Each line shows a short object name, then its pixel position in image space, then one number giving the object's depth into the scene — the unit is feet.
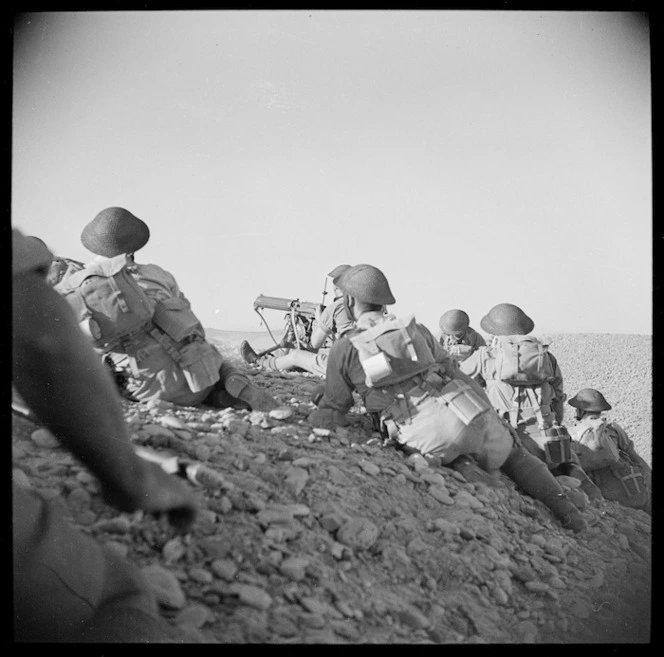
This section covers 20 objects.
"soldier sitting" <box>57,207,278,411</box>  14.56
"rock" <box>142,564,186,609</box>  7.28
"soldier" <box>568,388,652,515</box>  20.73
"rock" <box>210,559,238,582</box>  8.09
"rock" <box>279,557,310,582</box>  8.66
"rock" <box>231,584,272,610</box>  7.85
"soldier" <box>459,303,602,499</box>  20.81
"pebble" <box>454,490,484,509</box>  12.94
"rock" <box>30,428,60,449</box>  9.76
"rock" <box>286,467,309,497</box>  10.76
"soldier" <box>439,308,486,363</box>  30.30
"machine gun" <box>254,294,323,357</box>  33.35
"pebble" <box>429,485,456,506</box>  12.74
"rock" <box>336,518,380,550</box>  10.01
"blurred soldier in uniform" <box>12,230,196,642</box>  4.91
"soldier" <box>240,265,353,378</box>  25.75
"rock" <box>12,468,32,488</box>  7.92
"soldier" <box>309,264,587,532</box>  14.23
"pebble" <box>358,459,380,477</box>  12.54
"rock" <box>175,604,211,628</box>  7.22
